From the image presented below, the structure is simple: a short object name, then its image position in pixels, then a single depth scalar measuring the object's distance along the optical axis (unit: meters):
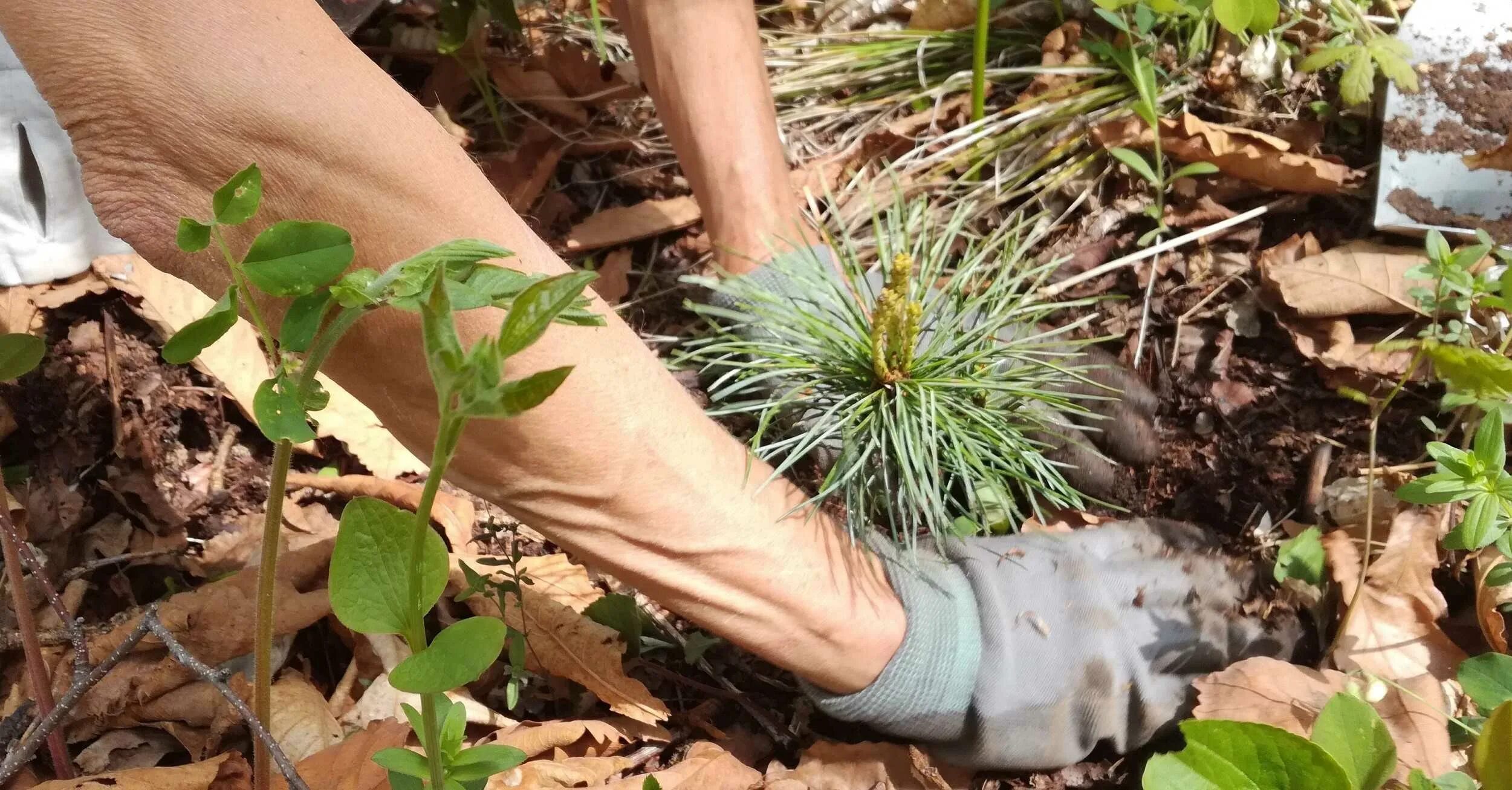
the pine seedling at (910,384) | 1.15
